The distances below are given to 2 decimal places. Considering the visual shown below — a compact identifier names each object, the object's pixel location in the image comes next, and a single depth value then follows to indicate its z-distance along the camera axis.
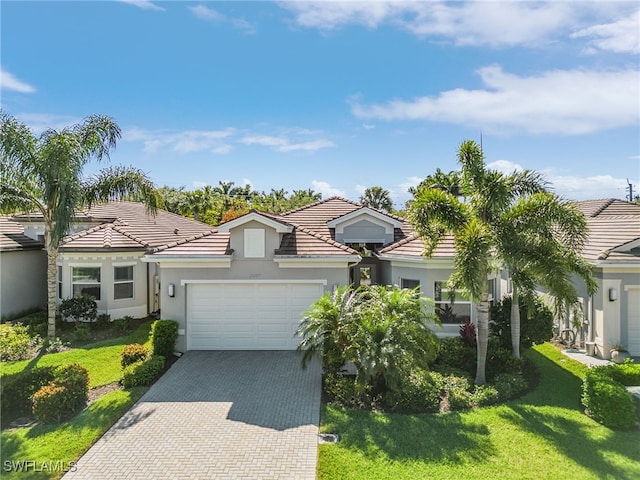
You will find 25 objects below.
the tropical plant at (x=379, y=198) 57.31
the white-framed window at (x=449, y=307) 14.67
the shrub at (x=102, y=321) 17.11
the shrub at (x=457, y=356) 12.66
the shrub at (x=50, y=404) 9.29
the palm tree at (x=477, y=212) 10.77
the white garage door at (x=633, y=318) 13.92
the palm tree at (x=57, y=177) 13.87
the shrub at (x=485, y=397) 10.23
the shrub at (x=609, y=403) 9.11
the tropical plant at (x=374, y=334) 9.88
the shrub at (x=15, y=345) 13.63
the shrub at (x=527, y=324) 12.97
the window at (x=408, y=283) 15.15
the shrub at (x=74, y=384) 9.70
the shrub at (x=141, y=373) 11.40
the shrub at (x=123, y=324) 17.09
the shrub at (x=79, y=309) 17.08
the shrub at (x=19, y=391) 9.75
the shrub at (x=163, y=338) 13.32
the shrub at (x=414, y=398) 9.93
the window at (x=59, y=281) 18.31
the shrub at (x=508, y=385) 10.60
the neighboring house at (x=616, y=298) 13.73
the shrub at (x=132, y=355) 12.66
